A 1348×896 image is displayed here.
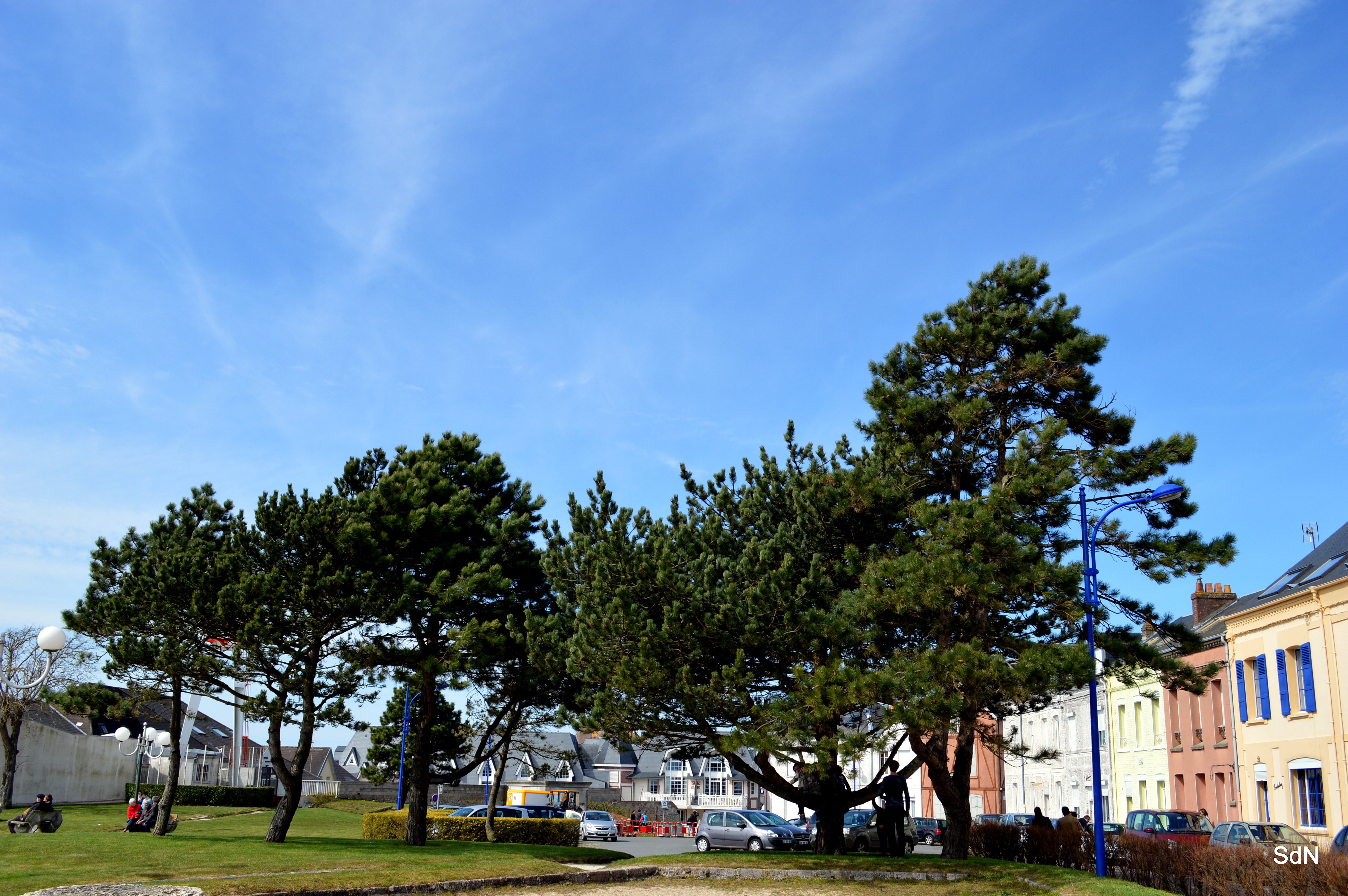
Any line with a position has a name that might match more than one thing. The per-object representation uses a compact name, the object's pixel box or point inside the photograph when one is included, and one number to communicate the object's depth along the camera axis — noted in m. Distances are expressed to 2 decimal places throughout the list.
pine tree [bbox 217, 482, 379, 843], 23.25
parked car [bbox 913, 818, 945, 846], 42.66
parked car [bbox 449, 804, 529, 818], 37.09
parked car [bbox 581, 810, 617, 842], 40.62
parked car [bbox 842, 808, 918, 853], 32.34
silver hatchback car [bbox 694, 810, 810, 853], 31.70
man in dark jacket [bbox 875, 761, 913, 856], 23.44
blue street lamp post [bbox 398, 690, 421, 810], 38.97
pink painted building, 31.84
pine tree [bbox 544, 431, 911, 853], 18.44
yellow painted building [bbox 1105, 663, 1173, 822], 36.78
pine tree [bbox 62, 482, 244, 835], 23.58
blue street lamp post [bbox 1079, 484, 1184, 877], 16.84
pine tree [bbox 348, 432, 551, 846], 24.33
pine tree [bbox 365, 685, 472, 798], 39.00
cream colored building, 25.84
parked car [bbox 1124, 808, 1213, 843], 25.45
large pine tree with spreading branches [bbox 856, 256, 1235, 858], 16.69
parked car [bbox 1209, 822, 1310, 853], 21.31
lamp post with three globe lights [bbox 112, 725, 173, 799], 43.47
